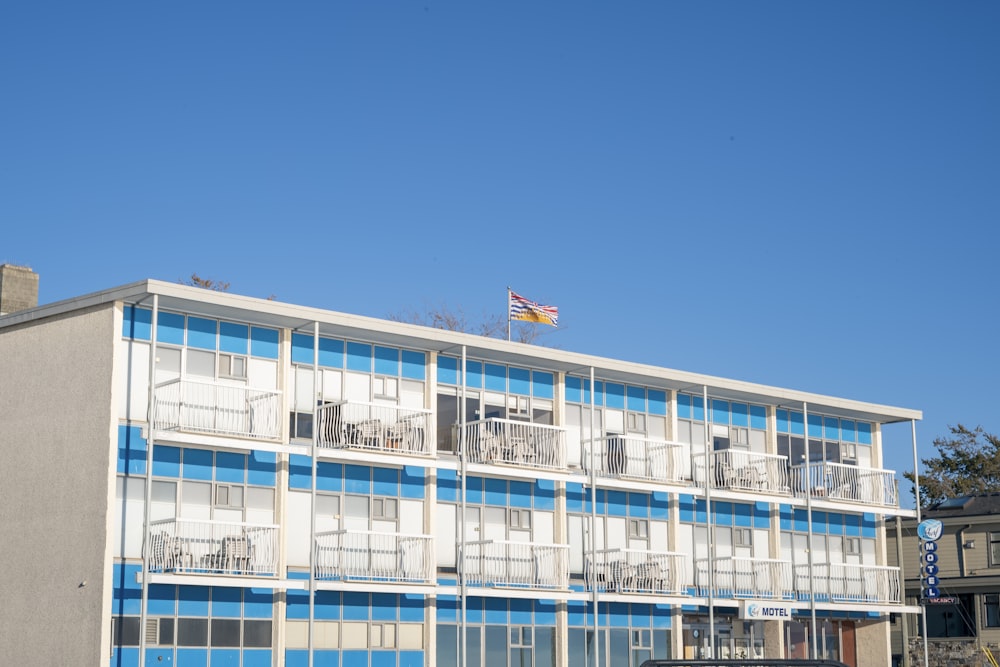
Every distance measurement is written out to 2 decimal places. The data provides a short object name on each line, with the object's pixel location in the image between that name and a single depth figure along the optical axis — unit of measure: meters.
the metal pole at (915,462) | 42.64
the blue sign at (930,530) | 49.25
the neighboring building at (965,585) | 53.06
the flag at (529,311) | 39.97
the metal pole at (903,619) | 44.45
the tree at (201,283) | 55.69
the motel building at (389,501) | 30.84
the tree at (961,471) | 74.38
